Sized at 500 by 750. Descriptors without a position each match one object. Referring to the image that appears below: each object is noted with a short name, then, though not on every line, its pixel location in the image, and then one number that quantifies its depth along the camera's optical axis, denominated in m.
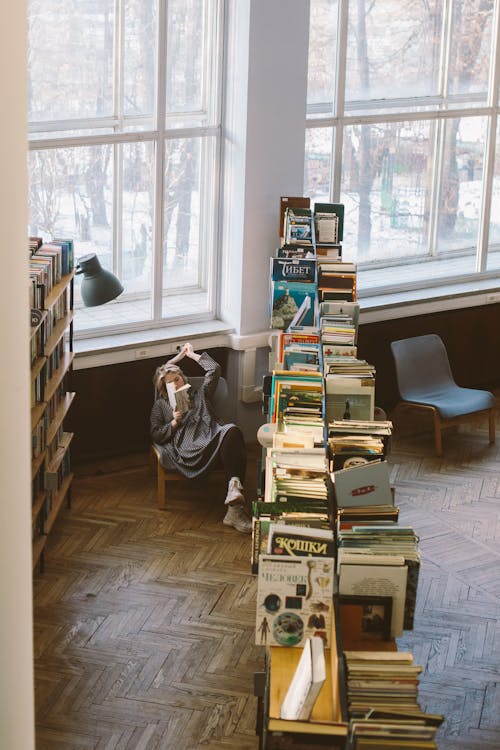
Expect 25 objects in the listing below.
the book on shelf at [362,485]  5.33
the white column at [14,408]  2.73
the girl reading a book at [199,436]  7.79
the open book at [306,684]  3.91
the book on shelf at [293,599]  4.61
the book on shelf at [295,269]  7.79
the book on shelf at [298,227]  8.16
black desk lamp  7.81
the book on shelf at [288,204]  8.52
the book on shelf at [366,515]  5.22
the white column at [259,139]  8.35
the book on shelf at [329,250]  8.28
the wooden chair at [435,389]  9.13
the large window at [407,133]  9.30
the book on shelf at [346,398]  6.58
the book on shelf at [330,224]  8.41
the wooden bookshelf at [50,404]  6.71
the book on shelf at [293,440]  5.82
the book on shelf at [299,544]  4.67
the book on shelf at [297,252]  7.89
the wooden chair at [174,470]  7.95
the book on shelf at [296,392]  6.36
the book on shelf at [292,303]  7.71
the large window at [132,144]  7.95
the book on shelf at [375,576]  4.73
